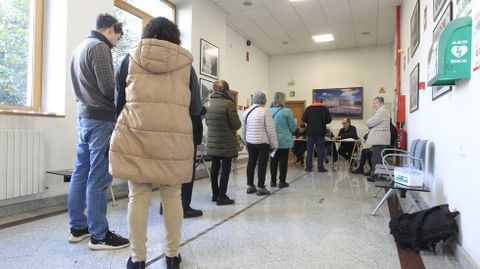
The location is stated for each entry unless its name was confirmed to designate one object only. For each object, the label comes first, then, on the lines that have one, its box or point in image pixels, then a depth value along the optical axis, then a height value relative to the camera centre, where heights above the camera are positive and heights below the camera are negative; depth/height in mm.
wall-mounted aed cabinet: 1869 +509
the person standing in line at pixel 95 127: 2014 +24
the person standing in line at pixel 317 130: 6375 +89
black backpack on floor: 2031 -596
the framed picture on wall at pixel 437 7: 2811 +1170
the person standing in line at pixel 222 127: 3244 +61
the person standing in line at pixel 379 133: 4699 +38
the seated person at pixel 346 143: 7590 -189
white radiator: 2717 -288
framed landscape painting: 9297 +1005
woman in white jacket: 3699 +8
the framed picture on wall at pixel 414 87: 4167 +673
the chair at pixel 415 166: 2709 -315
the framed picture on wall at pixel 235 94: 7863 +970
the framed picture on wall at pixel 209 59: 5949 +1411
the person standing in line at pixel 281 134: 4320 +1
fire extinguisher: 5449 -69
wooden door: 10100 +826
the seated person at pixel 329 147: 7799 -305
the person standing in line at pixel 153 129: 1573 +14
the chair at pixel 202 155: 5116 -357
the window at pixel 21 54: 2996 +733
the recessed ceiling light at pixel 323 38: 8398 +2545
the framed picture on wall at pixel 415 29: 4262 +1495
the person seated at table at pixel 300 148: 7500 -320
